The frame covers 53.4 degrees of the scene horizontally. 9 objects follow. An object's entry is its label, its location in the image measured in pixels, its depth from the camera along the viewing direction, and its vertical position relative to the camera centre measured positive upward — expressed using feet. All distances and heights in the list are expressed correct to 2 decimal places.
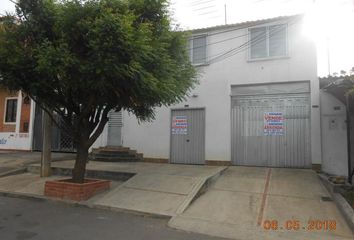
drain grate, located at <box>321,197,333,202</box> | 29.26 -4.18
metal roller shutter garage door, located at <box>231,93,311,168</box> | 42.19 +2.22
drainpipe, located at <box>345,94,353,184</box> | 32.42 -1.04
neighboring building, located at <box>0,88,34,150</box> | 63.98 +3.83
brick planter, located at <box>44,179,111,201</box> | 31.24 -4.03
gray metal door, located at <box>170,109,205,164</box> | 47.37 +1.43
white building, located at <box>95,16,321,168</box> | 42.50 +5.42
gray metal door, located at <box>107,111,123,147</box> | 53.36 +2.46
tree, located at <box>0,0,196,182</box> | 26.27 +6.83
